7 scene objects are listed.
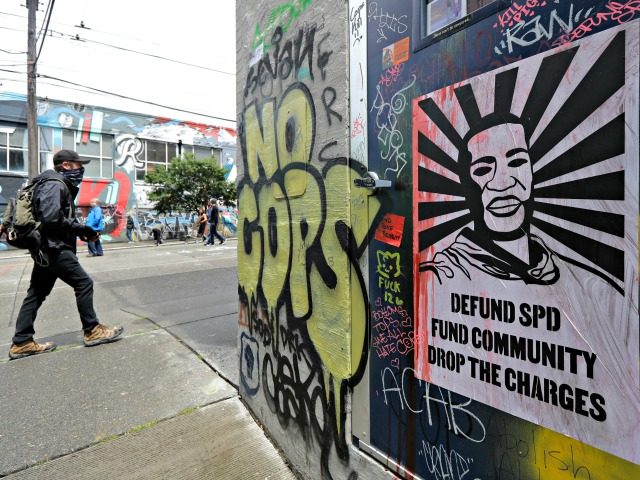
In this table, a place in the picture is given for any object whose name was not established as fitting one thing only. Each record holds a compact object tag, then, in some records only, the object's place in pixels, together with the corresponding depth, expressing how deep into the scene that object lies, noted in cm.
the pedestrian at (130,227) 2141
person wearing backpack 381
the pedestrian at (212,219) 1409
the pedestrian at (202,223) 1748
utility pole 1520
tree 2016
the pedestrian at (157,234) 1704
